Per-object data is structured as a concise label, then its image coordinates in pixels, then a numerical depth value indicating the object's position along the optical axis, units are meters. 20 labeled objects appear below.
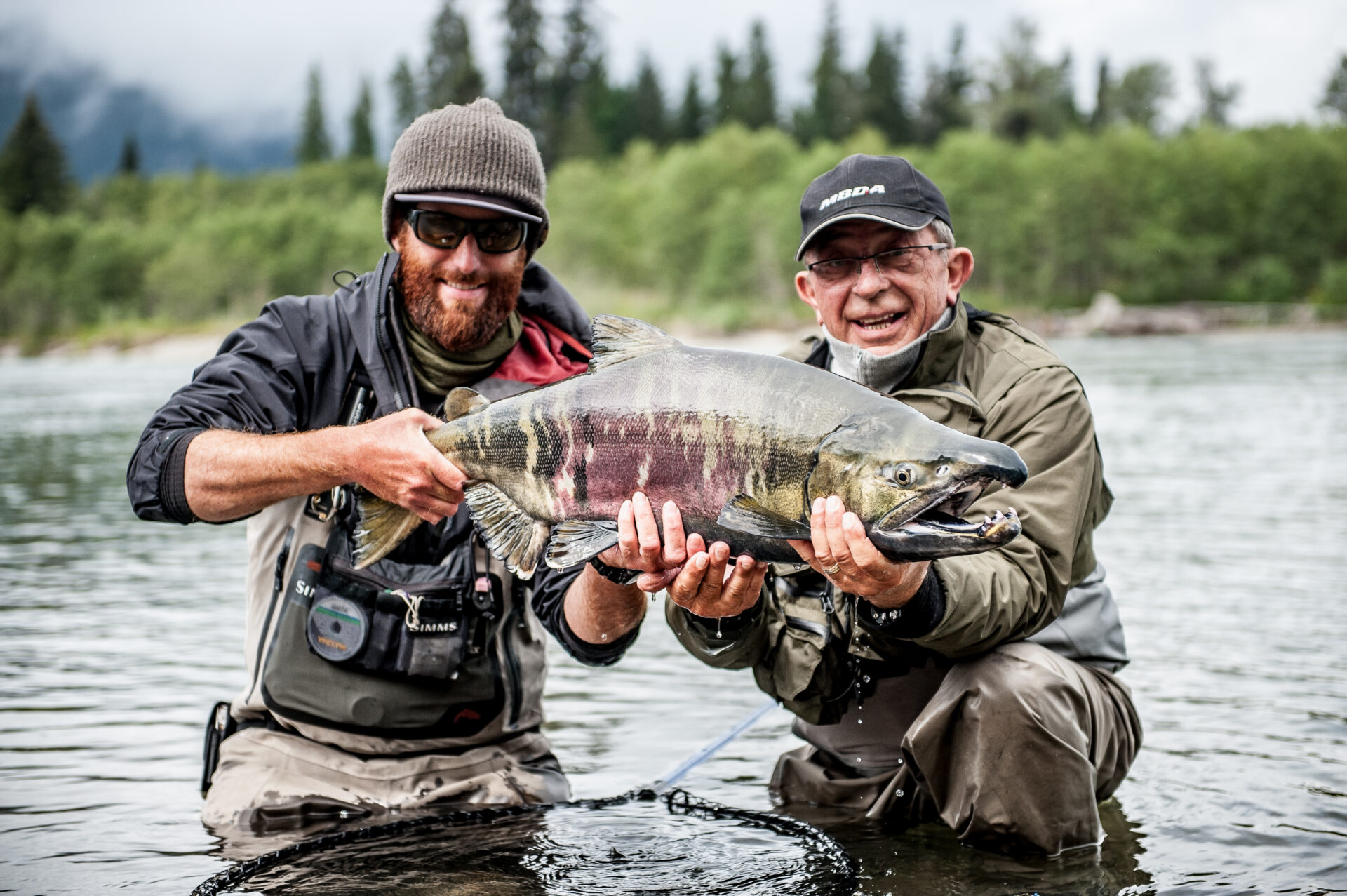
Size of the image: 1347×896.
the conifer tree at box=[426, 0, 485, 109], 90.94
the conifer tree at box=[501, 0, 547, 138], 90.50
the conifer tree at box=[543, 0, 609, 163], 94.94
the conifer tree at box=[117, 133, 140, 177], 121.31
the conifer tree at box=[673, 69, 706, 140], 108.94
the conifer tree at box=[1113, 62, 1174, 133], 110.50
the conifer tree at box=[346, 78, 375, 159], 121.31
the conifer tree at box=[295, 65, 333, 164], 123.75
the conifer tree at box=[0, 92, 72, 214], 103.81
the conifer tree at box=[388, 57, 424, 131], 110.88
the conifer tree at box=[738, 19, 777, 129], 103.00
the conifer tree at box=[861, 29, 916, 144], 101.06
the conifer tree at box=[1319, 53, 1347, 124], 94.19
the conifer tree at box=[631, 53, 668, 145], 108.38
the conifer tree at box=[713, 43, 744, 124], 105.81
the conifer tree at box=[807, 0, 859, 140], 102.44
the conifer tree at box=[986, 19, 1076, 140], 100.88
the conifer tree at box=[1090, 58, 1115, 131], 110.56
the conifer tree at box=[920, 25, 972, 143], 104.25
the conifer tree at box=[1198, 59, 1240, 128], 111.75
